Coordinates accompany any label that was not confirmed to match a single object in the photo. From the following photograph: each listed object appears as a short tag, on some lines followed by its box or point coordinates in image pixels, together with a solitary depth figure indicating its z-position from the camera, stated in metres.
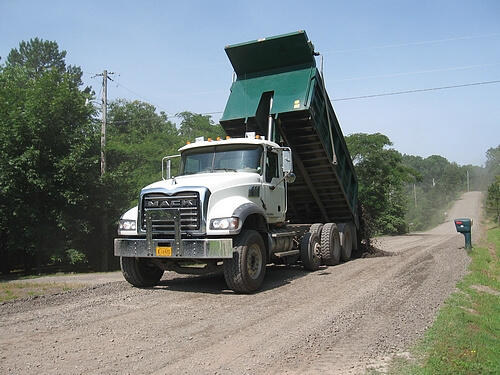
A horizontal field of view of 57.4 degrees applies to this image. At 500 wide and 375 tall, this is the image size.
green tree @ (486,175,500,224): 44.09
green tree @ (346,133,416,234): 34.06
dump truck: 7.38
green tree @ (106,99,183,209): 21.06
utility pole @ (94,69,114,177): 20.34
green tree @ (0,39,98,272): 16.72
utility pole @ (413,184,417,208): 86.99
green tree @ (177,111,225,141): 52.25
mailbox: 14.19
